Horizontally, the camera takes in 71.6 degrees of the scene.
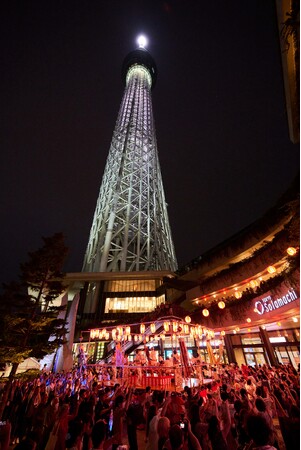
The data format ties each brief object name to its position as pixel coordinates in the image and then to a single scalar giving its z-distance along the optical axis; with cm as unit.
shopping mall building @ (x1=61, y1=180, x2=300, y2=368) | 1209
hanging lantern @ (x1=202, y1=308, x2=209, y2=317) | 1644
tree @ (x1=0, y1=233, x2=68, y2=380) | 1163
